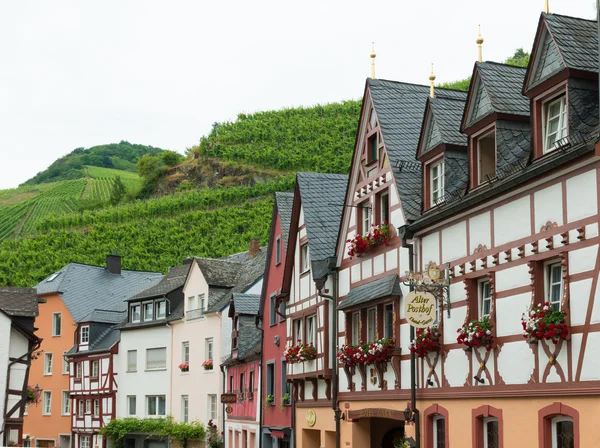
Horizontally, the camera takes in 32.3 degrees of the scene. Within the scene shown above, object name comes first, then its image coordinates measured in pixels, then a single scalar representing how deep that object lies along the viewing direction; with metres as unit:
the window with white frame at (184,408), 46.06
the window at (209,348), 44.10
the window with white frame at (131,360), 50.34
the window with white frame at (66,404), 55.41
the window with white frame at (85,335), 53.94
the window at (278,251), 32.80
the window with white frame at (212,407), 43.53
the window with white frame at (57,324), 57.37
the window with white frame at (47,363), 57.47
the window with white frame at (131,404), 50.03
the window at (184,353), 46.66
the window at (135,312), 50.54
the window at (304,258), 28.99
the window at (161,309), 48.74
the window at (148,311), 49.52
